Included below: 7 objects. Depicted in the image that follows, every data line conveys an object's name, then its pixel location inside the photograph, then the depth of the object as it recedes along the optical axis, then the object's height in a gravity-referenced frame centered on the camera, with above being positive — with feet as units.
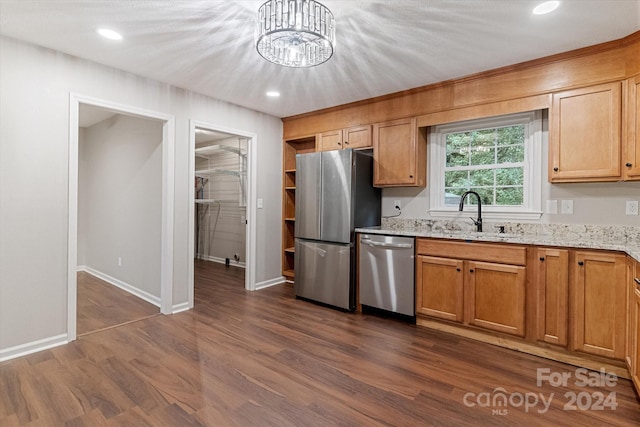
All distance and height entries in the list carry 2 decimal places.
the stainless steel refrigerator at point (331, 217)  11.97 -0.20
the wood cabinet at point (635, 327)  6.27 -2.31
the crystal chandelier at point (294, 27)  6.04 +3.64
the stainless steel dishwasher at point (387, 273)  10.62 -2.09
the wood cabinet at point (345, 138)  12.94 +3.17
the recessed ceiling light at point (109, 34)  7.74 +4.38
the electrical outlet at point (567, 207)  9.30 +0.23
